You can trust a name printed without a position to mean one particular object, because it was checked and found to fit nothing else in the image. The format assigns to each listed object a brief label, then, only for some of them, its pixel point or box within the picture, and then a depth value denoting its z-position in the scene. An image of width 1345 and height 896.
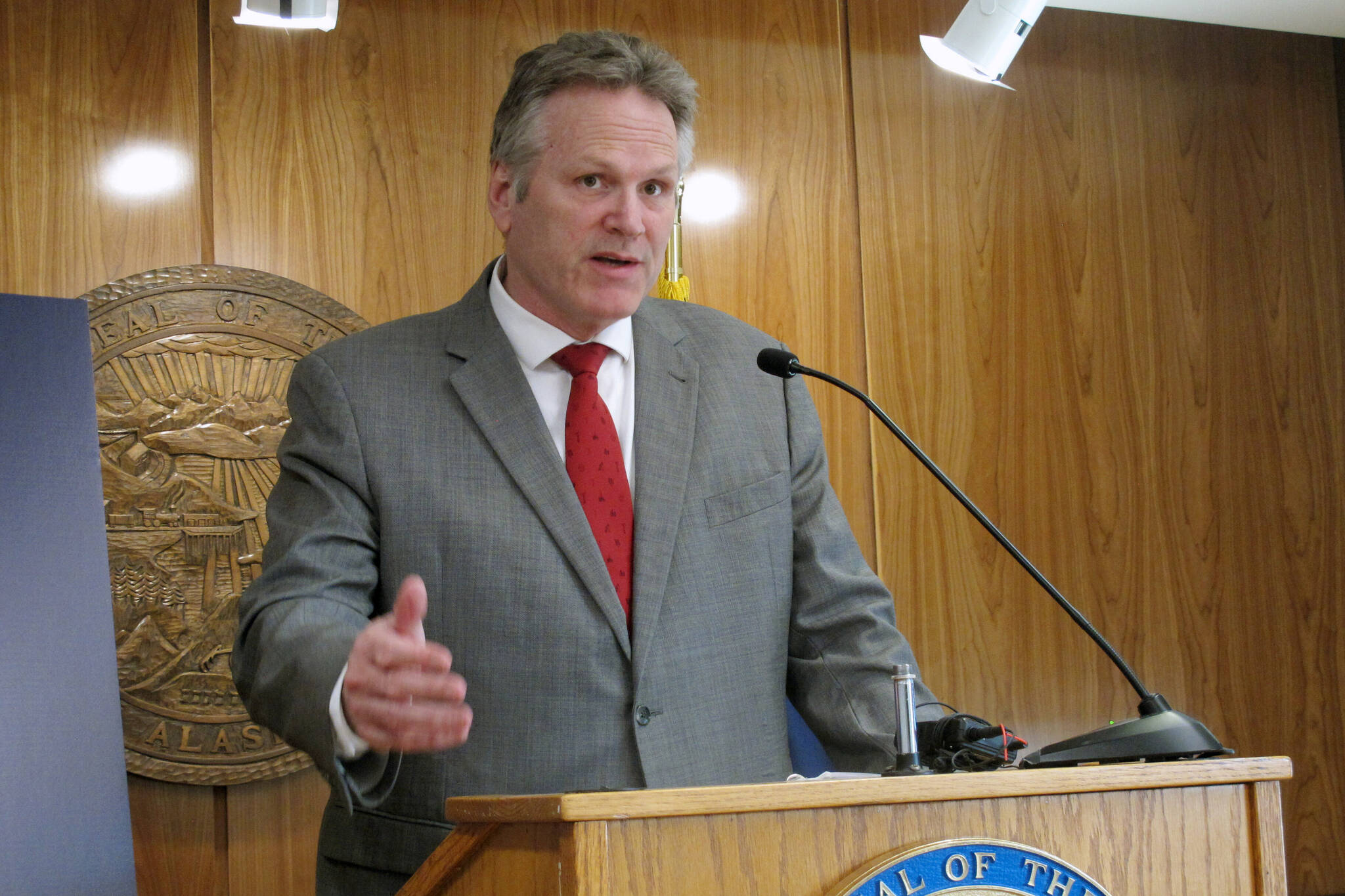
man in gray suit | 1.63
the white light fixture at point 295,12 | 2.49
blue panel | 2.34
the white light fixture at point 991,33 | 2.69
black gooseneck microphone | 1.14
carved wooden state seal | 2.76
